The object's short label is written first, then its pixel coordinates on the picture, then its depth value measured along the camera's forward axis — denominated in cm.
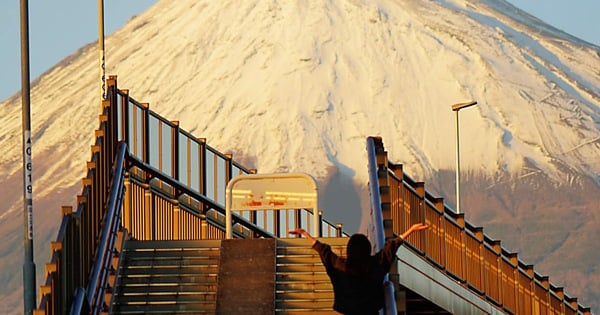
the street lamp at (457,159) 5609
